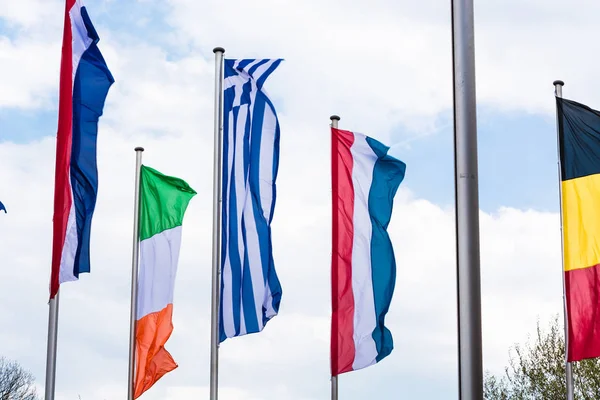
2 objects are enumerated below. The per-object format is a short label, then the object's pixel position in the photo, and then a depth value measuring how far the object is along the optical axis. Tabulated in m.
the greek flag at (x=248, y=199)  13.02
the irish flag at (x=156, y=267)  14.12
